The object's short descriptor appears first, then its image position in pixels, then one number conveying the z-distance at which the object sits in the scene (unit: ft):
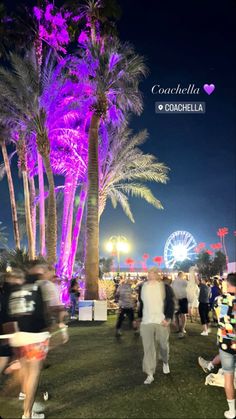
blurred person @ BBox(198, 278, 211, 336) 36.04
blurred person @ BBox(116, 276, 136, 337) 34.73
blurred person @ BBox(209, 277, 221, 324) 44.59
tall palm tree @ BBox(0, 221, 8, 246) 183.88
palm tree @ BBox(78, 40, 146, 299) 51.39
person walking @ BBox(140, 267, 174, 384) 19.98
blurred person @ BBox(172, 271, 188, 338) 34.40
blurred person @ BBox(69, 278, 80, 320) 48.18
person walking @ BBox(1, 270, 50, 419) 14.61
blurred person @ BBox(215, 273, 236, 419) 15.23
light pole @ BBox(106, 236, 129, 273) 98.80
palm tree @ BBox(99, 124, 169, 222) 69.56
